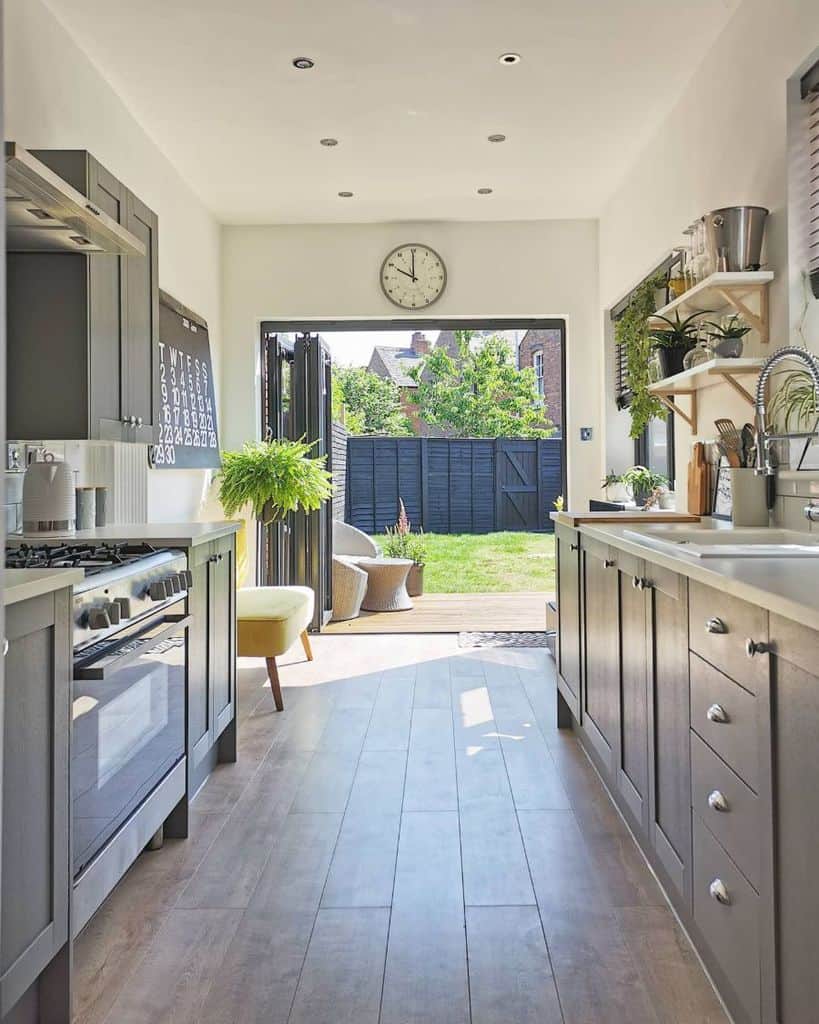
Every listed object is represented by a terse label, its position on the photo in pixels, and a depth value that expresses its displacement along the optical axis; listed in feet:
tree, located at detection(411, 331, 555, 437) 33.12
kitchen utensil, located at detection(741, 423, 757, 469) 9.66
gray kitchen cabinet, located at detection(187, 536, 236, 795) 8.87
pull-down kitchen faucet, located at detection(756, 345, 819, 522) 6.97
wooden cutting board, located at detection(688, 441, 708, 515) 10.78
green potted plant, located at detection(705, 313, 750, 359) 9.52
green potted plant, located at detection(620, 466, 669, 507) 14.15
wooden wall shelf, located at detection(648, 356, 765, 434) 9.20
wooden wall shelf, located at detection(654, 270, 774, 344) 8.95
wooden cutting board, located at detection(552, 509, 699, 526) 10.38
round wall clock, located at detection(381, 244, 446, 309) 18.61
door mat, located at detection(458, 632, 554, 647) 17.47
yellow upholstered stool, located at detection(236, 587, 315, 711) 12.55
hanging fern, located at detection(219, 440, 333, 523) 17.39
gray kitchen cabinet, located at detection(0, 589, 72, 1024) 4.72
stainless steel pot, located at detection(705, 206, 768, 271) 9.00
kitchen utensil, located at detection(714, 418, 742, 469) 9.83
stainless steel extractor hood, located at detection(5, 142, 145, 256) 6.39
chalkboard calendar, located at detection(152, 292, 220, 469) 14.66
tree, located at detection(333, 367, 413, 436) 34.12
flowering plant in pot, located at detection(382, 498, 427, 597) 24.03
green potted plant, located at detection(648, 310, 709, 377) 11.21
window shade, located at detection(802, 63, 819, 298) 8.48
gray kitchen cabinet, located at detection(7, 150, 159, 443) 8.55
